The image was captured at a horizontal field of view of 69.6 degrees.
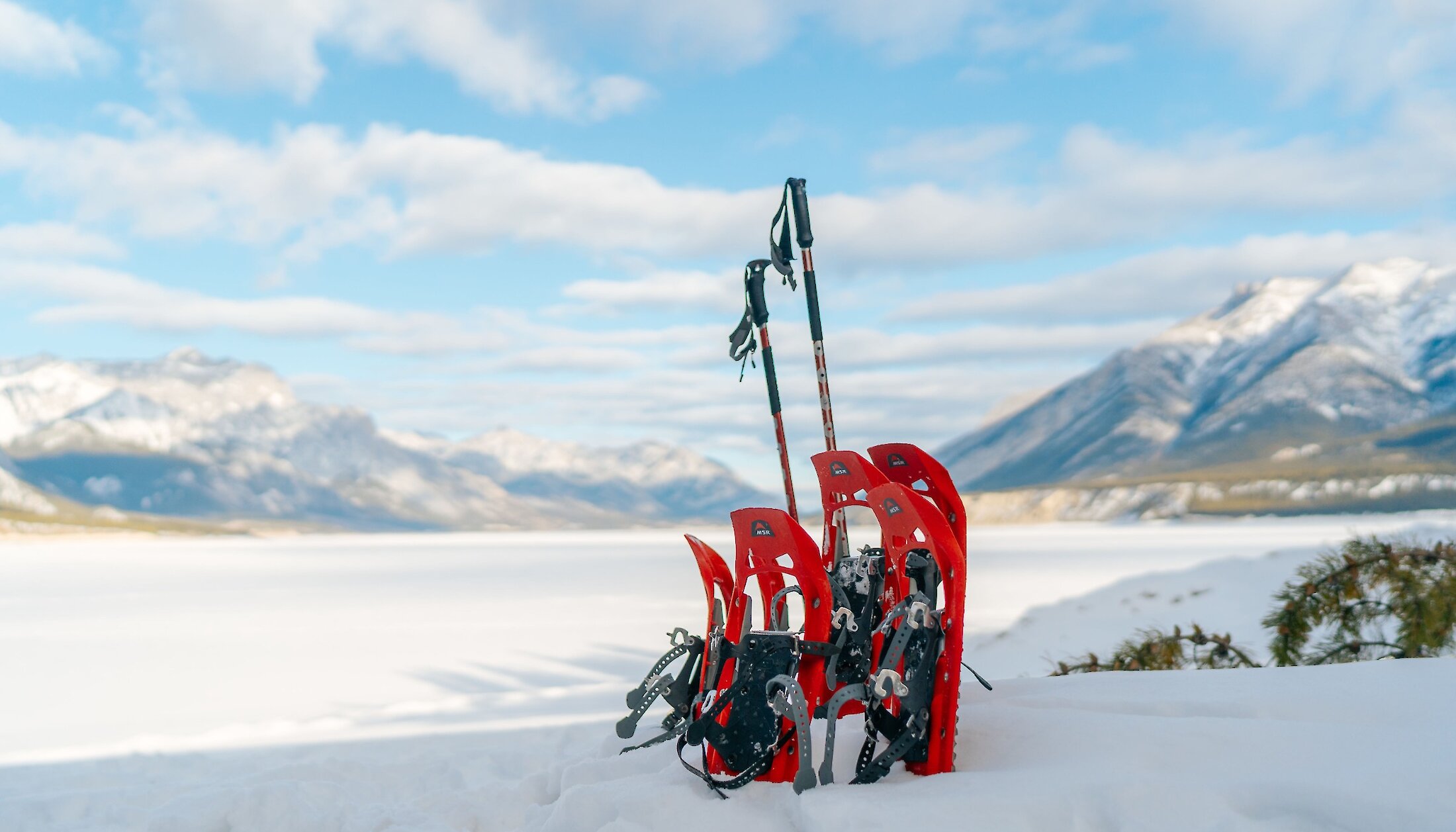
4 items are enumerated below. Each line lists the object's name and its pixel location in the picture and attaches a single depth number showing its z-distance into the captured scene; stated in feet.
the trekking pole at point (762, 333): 14.42
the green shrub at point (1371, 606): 13.65
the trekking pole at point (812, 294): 13.73
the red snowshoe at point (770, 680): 11.37
